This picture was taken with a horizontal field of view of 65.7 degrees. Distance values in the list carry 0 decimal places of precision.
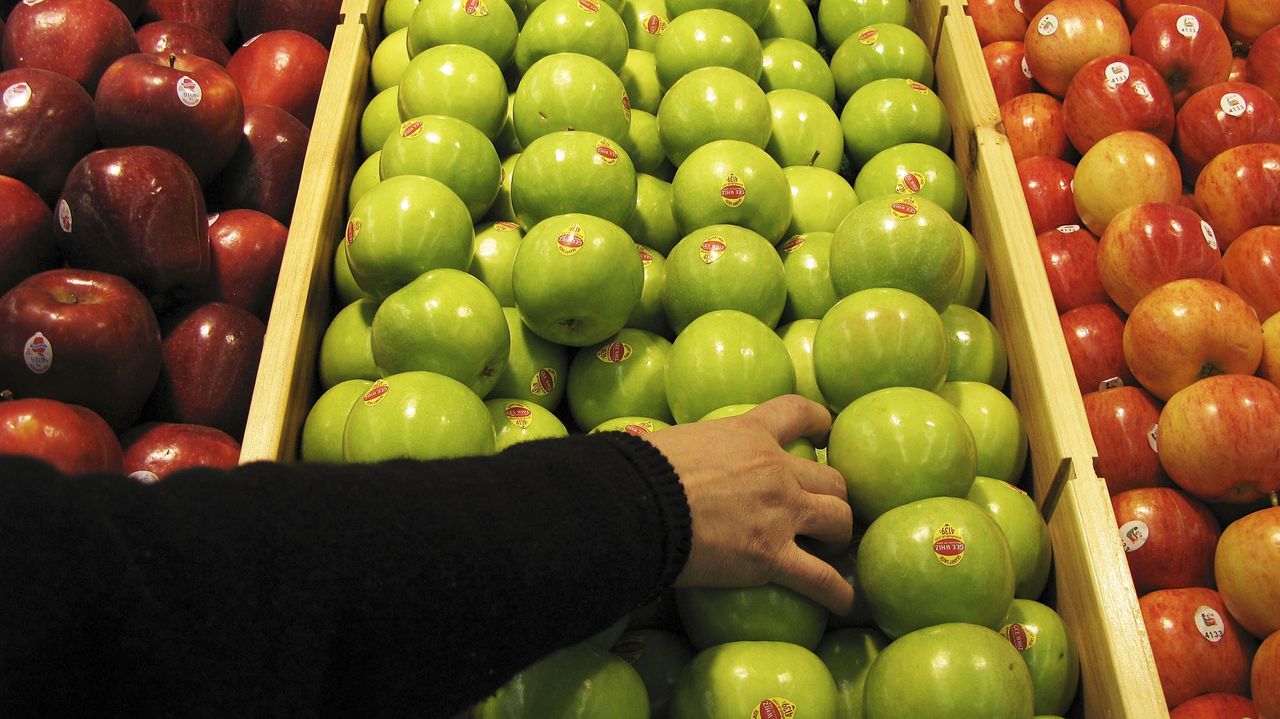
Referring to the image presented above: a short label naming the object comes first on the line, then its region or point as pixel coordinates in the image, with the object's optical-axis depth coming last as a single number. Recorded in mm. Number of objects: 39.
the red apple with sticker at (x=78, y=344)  1660
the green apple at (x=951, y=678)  1194
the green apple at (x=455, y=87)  1944
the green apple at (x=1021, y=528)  1501
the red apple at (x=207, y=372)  1828
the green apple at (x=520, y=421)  1560
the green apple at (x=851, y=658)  1356
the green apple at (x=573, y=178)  1734
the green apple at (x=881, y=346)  1489
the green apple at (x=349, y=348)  1722
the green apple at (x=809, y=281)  1797
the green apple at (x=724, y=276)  1671
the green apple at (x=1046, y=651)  1402
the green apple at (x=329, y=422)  1585
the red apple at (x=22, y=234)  1836
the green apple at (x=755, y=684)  1235
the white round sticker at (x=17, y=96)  1939
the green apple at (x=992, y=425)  1629
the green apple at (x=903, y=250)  1611
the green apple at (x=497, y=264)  1807
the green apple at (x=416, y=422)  1381
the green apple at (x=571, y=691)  1183
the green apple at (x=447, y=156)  1783
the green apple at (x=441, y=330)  1521
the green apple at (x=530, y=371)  1687
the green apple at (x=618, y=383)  1675
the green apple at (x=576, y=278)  1572
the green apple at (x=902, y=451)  1371
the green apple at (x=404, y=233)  1642
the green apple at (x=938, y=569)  1282
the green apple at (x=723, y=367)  1534
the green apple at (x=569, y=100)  1892
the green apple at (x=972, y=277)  1896
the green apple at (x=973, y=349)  1743
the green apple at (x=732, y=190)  1798
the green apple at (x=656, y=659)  1372
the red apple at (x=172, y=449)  1690
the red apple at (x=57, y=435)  1537
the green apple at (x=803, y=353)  1673
